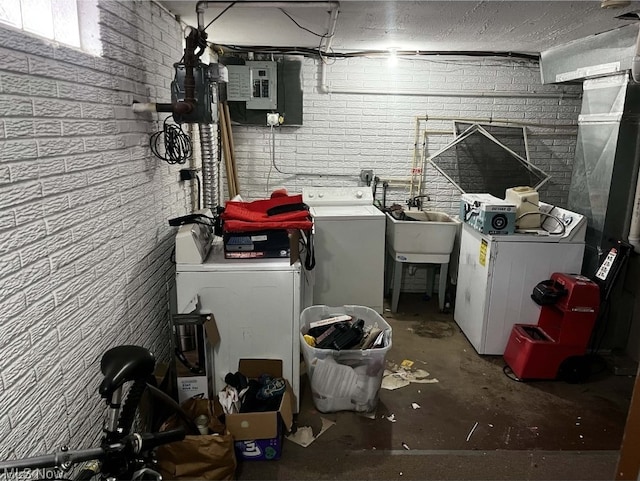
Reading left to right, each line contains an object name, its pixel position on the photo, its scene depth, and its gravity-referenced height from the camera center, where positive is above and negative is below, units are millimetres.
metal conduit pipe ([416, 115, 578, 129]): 4168 +245
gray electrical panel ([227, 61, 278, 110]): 3891 +513
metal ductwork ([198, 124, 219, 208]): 3211 -193
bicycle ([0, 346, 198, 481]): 1114 -791
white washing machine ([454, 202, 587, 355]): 3012 -836
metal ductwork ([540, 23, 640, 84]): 2771 +650
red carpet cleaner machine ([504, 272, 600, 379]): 2758 -1224
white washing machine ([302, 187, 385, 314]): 3566 -917
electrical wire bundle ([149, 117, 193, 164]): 2402 -13
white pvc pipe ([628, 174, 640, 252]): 2820 -479
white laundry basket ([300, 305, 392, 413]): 2439 -1302
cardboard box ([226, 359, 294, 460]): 2080 -1377
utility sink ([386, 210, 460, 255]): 3805 -785
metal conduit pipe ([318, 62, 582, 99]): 4117 +492
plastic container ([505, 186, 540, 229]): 3158 -444
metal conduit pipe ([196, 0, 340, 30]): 2352 +745
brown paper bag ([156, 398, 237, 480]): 1868 -1351
